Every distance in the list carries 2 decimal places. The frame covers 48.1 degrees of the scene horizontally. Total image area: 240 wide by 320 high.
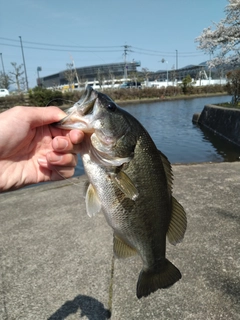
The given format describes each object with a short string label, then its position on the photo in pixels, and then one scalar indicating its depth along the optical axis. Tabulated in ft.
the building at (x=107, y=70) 269.52
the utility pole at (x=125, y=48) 203.41
